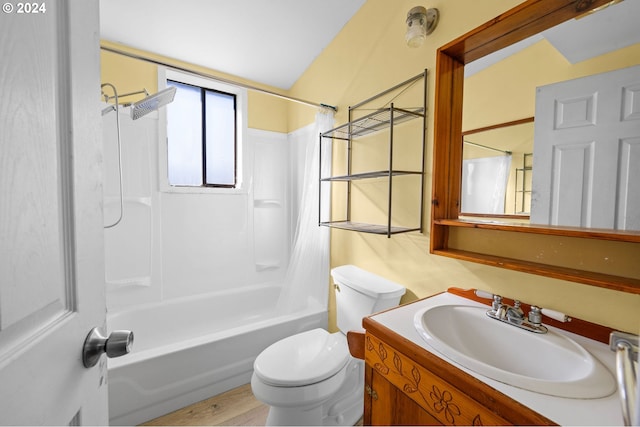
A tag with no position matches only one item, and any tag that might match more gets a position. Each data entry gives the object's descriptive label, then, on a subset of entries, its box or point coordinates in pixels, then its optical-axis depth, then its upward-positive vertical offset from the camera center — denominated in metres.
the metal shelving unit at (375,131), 1.36 +0.45
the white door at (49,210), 0.34 -0.02
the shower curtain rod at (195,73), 1.42 +0.76
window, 2.36 +0.58
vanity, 0.60 -0.45
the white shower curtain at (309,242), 1.99 -0.30
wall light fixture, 1.25 +0.84
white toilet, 1.20 -0.79
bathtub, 1.44 -0.98
